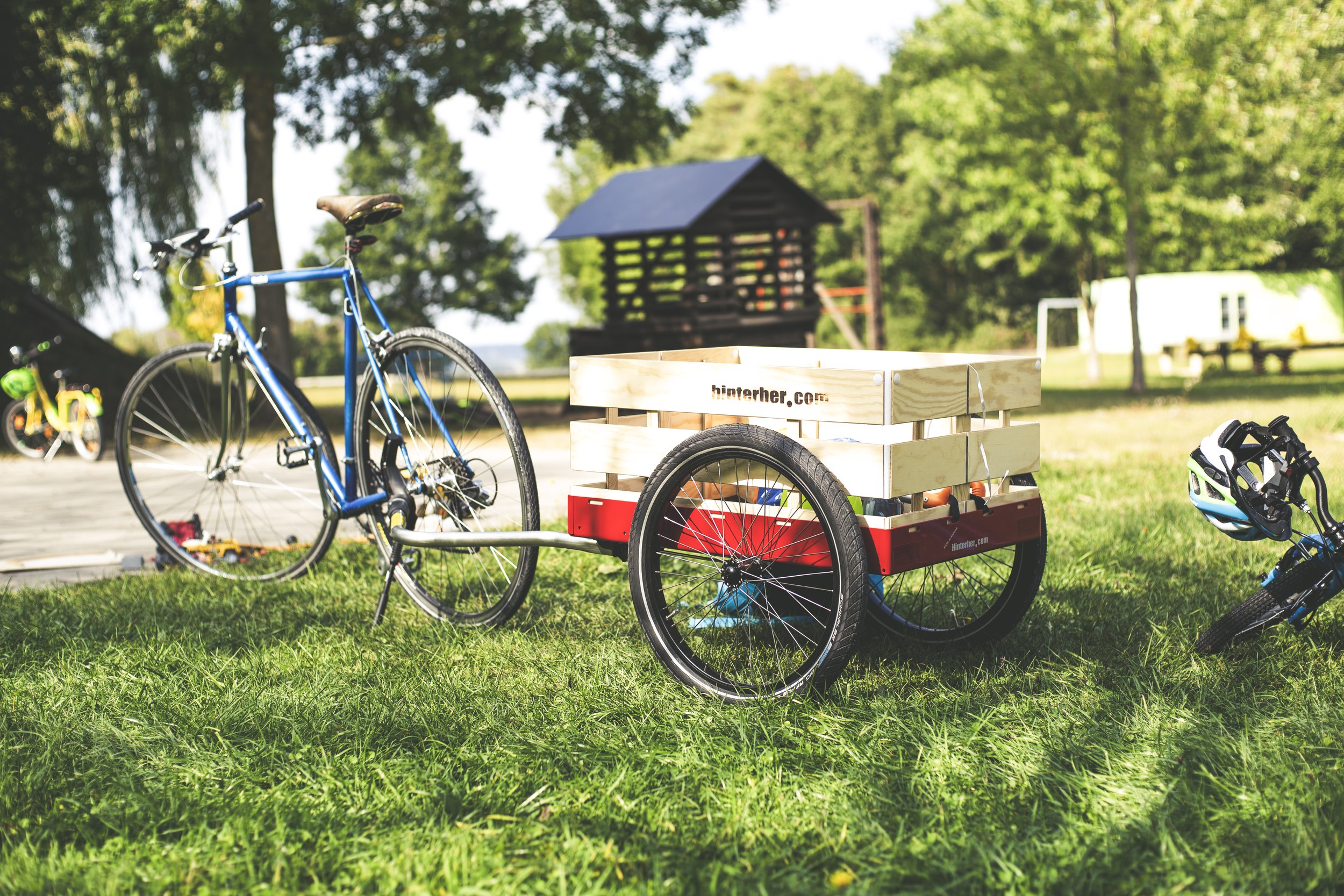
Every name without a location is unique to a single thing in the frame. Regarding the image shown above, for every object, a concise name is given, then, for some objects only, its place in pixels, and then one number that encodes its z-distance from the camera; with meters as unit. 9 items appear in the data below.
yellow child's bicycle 11.66
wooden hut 15.12
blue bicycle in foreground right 3.17
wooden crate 3.11
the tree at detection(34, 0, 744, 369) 13.41
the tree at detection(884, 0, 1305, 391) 18.00
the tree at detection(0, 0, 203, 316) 14.66
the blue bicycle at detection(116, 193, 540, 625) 4.09
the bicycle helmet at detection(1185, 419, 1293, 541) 3.16
